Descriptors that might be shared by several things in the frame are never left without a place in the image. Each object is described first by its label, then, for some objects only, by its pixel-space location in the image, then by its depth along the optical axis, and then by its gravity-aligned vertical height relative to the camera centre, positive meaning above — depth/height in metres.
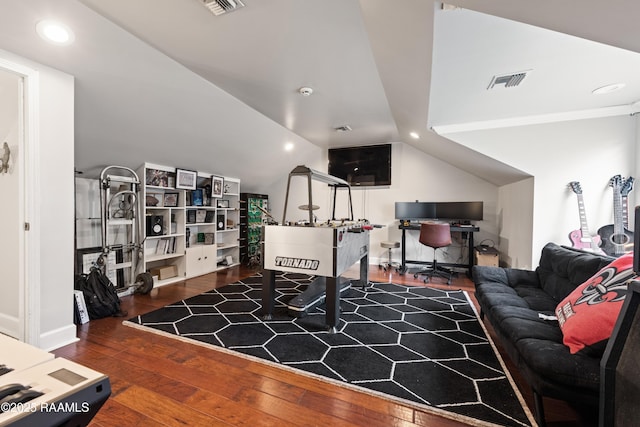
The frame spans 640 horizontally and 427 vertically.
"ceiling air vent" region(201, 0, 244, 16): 1.67 +1.30
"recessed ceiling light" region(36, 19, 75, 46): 1.85 +1.25
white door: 2.08 -0.07
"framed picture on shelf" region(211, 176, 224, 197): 4.71 +0.39
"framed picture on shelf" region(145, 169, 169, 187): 3.83 +0.43
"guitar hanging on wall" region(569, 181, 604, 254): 3.00 -0.27
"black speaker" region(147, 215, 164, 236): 3.80 -0.27
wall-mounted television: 5.44 +0.94
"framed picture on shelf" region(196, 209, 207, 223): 4.70 -0.14
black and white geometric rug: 1.63 -1.15
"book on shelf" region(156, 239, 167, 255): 4.14 -0.64
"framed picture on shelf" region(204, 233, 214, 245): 4.82 -0.57
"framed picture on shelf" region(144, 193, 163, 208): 3.89 +0.10
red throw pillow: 1.30 -0.53
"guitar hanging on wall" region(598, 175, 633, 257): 2.87 -0.24
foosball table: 2.46 -0.45
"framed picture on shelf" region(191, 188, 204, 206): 4.59 +0.17
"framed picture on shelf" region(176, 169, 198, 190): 4.14 +0.45
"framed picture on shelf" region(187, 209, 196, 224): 4.59 -0.16
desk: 4.48 -0.58
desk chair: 4.18 -0.42
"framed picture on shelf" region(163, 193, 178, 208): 4.15 +0.11
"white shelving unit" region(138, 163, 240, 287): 3.90 -0.31
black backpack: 2.68 -0.93
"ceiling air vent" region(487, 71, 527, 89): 2.20 +1.13
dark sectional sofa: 1.25 -0.74
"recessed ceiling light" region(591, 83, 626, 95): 2.38 +1.14
